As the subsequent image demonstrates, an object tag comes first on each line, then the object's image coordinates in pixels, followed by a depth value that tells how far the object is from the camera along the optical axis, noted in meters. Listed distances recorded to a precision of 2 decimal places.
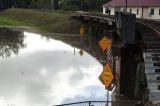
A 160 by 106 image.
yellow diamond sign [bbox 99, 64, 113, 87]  13.23
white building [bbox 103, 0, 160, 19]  53.85
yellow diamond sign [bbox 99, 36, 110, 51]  21.75
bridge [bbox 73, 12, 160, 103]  13.34
